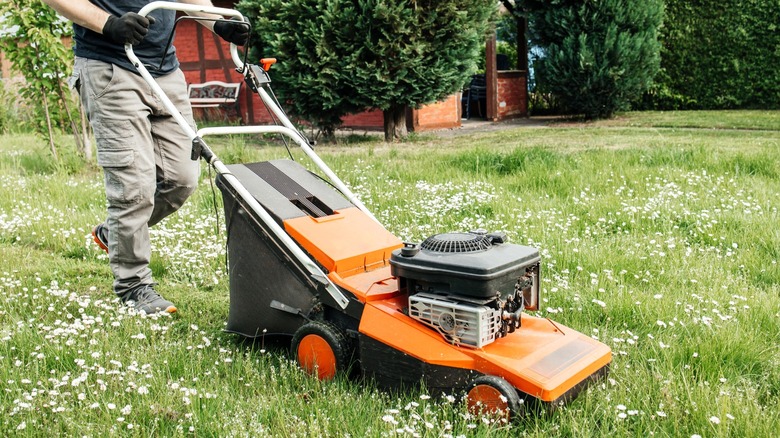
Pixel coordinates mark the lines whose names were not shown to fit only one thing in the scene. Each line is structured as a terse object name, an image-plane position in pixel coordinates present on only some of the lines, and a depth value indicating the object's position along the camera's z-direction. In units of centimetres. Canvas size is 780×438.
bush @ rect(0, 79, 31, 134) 1258
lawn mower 234
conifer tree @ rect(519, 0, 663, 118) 1134
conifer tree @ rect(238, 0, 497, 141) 827
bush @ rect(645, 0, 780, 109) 1345
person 334
